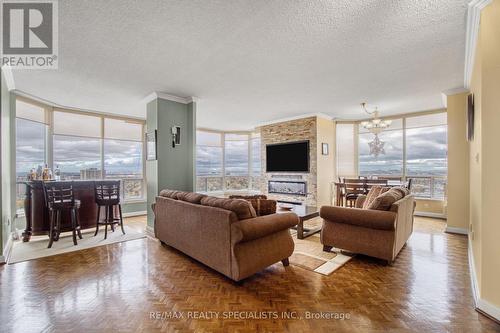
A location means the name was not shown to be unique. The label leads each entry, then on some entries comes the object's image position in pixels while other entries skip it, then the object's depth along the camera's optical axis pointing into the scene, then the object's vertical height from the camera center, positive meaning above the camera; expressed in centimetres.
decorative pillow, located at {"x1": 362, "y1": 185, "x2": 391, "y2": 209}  391 -50
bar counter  416 -87
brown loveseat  295 -89
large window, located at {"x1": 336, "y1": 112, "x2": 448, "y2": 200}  585 +34
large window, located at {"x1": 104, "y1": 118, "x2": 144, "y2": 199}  617 +34
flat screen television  662 +27
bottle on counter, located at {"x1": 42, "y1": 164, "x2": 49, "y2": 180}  444 -14
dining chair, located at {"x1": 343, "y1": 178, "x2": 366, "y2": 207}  570 -62
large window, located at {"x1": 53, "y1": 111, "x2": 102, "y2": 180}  545 +54
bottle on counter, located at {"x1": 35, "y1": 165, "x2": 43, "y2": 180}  447 -10
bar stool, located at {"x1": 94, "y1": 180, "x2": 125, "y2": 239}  439 -59
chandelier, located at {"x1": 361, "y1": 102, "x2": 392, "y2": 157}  544 +91
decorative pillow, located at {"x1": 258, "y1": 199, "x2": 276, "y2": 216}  289 -53
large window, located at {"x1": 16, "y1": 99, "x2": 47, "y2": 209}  450 +55
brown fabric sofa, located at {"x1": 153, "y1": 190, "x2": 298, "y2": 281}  246 -82
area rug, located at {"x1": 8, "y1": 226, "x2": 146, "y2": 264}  346 -135
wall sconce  463 +64
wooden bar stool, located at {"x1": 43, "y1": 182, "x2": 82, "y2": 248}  383 -62
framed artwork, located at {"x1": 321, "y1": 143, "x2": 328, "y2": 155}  654 +50
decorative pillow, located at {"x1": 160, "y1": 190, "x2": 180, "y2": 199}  361 -46
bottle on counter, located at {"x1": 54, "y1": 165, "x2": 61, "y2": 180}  473 -18
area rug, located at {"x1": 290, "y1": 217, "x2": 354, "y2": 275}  295 -132
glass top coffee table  400 -89
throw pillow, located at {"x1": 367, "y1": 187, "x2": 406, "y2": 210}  303 -48
